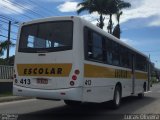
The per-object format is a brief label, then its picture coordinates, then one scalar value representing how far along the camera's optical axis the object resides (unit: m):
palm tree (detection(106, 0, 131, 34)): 52.80
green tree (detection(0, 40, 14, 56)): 34.14
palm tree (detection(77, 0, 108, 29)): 52.22
